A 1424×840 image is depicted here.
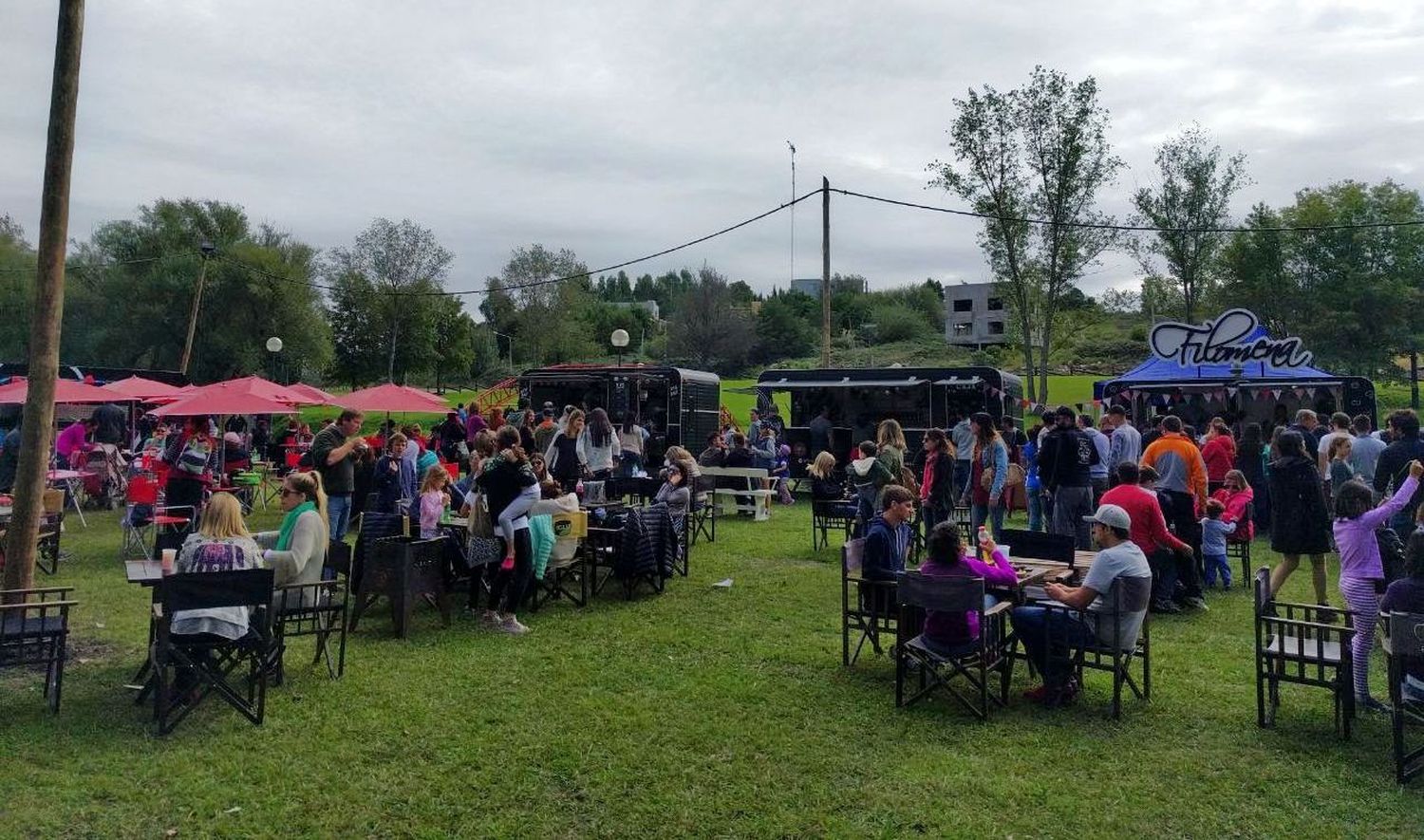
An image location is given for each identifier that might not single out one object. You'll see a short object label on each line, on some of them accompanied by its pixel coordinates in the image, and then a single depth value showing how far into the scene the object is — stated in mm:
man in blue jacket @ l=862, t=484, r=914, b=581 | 5395
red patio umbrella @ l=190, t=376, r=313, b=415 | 11305
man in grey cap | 4645
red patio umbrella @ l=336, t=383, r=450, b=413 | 11750
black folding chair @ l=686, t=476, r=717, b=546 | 10039
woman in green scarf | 5176
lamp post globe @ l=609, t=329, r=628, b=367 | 18155
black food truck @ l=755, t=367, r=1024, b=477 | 15336
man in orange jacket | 7719
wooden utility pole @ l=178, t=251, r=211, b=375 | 24781
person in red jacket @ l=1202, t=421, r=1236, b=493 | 9656
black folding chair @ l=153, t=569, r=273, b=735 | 4238
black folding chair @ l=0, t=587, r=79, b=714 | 4449
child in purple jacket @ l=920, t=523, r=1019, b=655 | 4703
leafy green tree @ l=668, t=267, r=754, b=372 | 65750
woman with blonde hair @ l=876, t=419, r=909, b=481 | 8492
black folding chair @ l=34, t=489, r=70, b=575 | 7890
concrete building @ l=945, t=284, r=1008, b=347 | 72625
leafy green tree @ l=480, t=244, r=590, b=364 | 53156
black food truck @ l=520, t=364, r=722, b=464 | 17047
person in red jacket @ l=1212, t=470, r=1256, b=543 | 8219
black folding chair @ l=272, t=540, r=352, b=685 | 4961
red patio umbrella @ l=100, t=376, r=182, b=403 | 15672
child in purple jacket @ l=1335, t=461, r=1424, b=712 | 4727
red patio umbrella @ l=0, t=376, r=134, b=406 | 12078
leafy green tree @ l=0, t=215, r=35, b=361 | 34562
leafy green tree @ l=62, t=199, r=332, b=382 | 34281
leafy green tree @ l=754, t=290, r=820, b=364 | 67562
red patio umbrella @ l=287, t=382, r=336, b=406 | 14844
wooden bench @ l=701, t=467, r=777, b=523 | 12109
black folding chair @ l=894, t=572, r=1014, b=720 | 4516
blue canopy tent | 13570
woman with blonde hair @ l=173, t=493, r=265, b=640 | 4418
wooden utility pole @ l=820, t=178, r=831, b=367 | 18688
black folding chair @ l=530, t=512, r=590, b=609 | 7160
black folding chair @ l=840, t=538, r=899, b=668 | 5391
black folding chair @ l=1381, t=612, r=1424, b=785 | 3693
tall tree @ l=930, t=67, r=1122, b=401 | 24516
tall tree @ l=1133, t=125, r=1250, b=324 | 34031
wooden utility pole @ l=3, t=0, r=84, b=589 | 5480
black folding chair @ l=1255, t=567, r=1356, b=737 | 4305
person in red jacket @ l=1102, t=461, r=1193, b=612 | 6074
